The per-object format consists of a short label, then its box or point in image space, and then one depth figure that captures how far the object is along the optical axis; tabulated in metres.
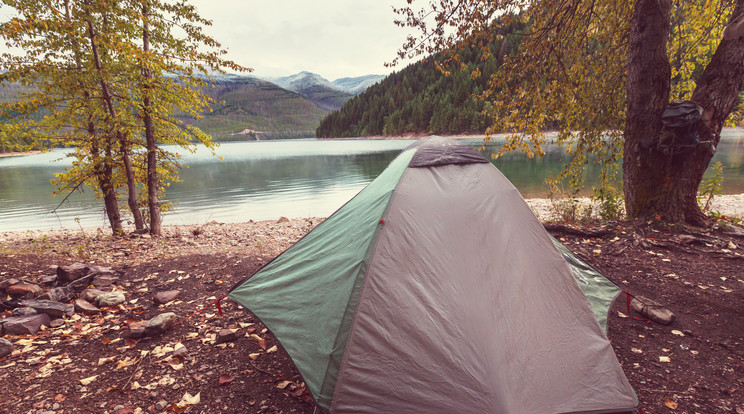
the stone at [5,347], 3.48
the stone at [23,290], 4.64
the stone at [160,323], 3.95
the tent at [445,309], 2.40
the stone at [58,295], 4.64
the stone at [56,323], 4.14
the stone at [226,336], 3.85
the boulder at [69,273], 5.13
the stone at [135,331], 3.90
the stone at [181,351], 3.56
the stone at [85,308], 4.47
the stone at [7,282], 4.70
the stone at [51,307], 4.30
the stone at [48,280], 5.08
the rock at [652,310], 3.69
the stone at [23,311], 4.19
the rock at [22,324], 3.88
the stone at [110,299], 4.70
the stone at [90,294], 4.76
